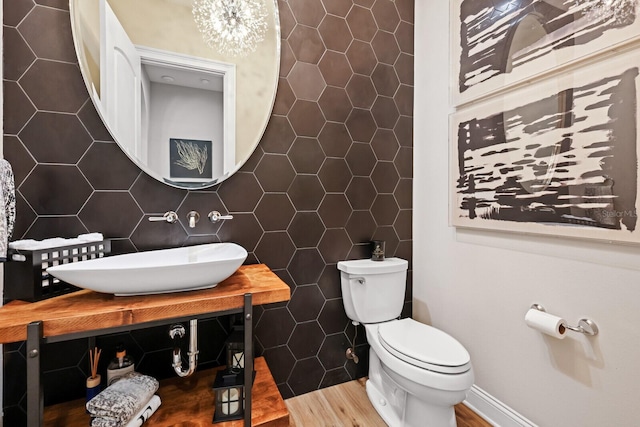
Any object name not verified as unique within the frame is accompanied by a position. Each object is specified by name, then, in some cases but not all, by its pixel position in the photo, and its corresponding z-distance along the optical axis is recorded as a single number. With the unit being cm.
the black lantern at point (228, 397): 118
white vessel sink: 89
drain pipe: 126
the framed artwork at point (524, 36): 108
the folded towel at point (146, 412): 111
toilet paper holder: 115
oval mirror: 131
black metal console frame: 83
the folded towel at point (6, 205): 94
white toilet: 124
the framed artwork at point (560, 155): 105
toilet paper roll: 118
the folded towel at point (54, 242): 101
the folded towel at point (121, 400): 104
